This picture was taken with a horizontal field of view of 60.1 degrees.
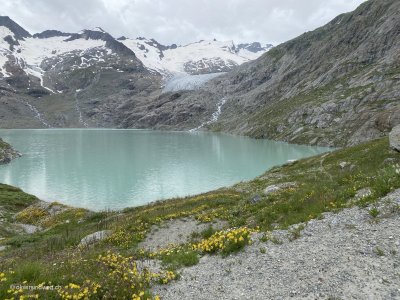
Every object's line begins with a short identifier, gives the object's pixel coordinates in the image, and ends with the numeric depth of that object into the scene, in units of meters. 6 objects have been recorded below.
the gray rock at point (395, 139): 30.05
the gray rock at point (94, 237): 21.47
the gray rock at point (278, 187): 29.68
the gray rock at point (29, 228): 37.92
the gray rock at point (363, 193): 16.48
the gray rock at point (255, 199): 26.22
